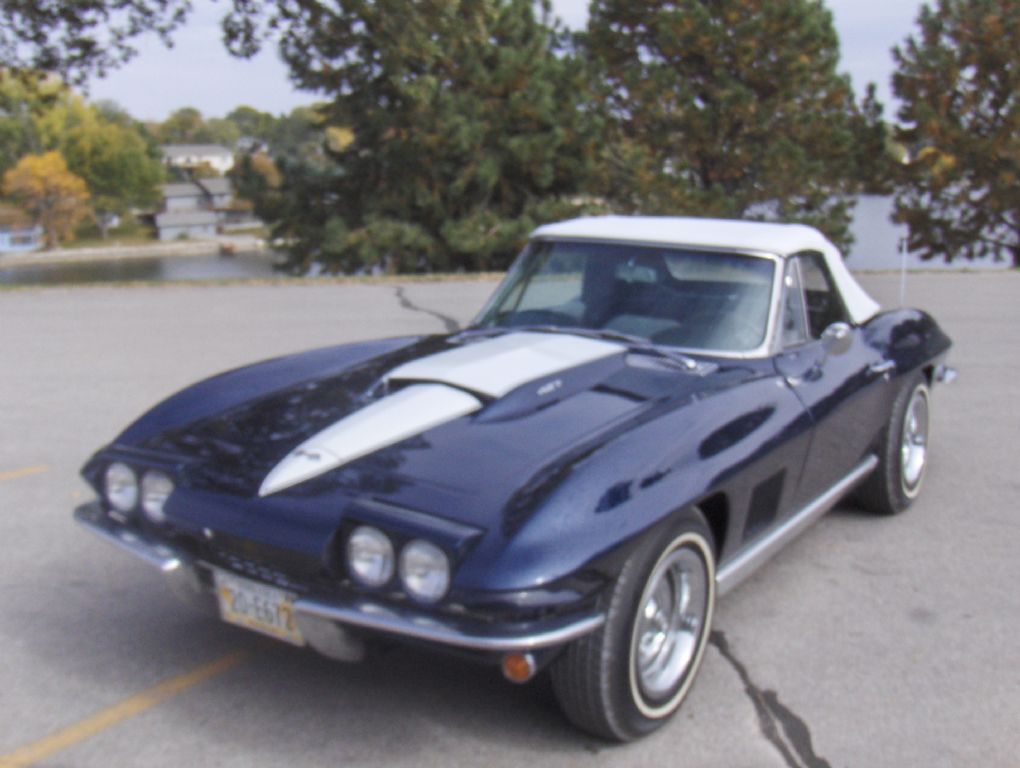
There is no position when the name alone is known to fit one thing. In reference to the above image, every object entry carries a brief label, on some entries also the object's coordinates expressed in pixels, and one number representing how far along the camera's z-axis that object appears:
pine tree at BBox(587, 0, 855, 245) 25.20
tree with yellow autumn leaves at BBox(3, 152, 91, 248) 82.75
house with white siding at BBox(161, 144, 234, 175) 130.98
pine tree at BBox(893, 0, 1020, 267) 25.83
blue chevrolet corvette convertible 2.79
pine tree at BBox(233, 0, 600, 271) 24.34
